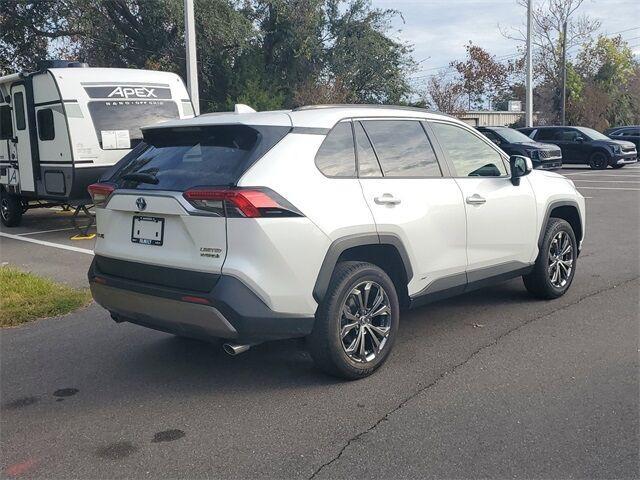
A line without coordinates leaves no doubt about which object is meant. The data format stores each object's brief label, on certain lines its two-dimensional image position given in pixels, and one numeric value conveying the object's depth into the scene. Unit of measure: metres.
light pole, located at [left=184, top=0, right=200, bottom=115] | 15.16
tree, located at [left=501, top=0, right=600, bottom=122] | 40.72
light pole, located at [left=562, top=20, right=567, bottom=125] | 36.06
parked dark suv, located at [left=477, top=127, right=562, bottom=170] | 21.30
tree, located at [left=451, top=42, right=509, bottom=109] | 53.66
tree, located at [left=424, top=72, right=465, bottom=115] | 42.47
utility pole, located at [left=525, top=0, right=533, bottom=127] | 30.62
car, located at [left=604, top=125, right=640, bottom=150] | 28.75
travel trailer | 11.09
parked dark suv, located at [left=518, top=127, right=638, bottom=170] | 24.03
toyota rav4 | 3.98
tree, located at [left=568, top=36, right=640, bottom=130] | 40.53
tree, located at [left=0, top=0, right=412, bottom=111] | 24.48
